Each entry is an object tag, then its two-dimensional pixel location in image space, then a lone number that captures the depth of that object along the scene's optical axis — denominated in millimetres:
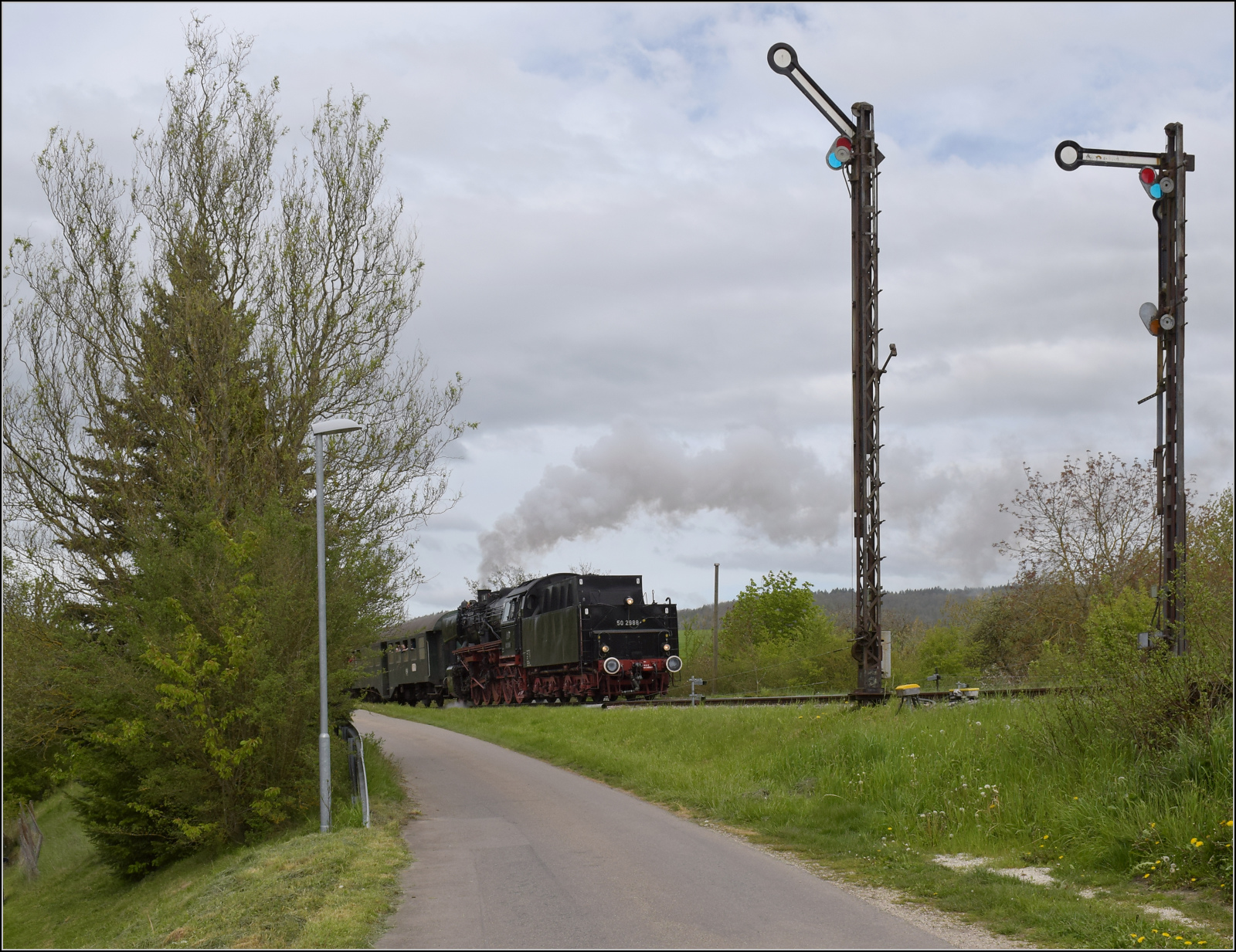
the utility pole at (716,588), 44125
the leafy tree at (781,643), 39750
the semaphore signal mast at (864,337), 17578
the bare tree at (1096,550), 32000
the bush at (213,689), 16234
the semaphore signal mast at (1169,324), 14086
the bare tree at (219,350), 19531
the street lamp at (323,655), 15180
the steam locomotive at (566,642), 32344
